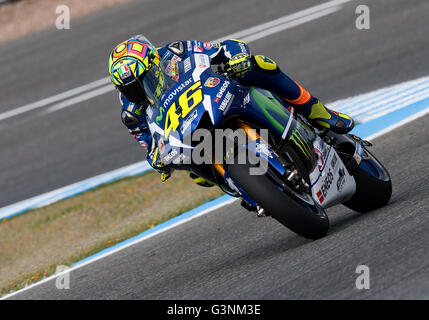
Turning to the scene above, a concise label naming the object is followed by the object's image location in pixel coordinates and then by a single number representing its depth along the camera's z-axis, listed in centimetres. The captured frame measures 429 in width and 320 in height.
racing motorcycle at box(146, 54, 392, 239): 917
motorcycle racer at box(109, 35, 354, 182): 973
